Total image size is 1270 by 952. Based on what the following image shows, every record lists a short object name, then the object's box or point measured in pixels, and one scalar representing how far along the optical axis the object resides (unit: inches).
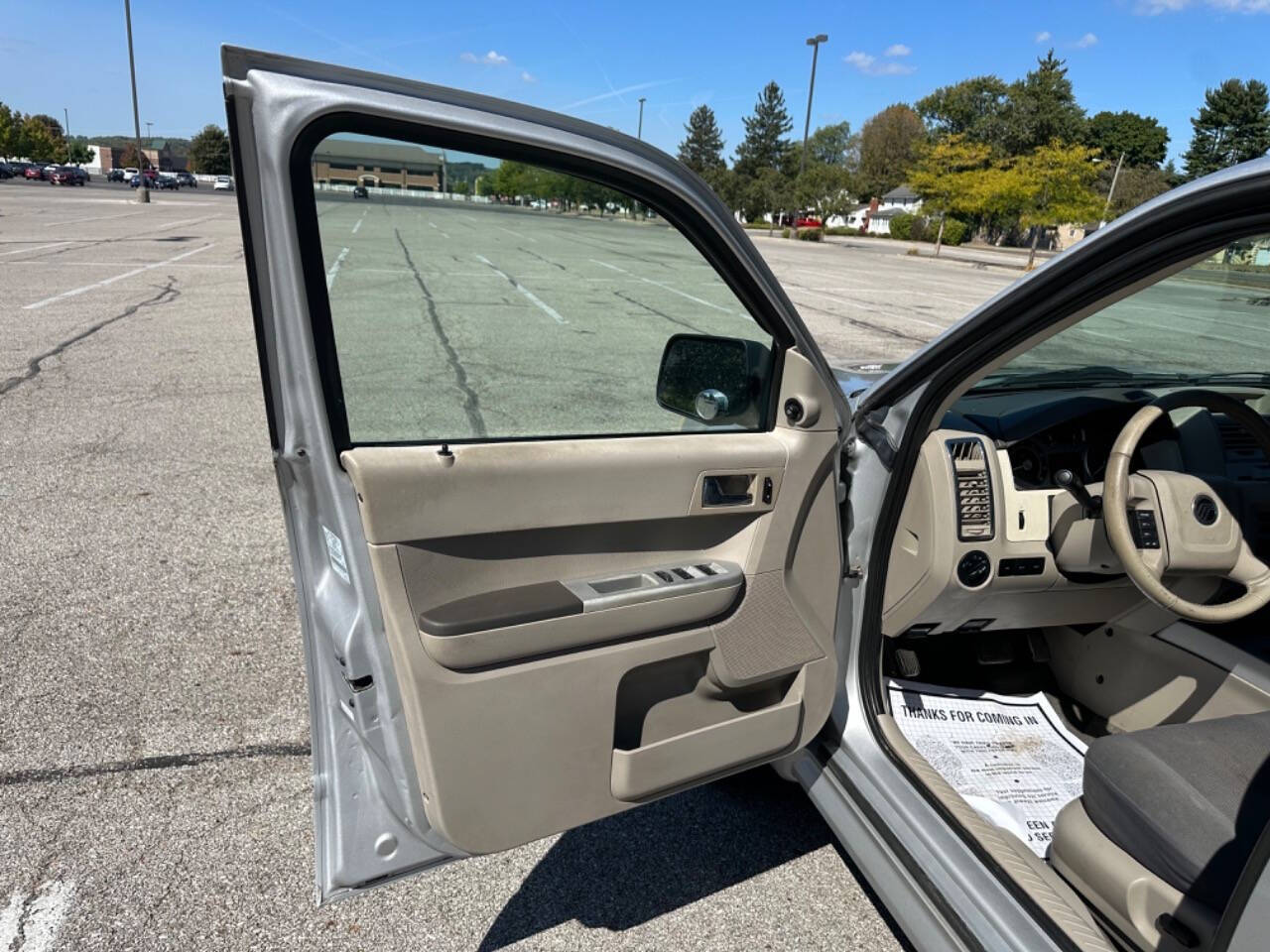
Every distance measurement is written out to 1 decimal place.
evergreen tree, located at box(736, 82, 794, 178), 3336.6
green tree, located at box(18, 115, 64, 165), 3663.9
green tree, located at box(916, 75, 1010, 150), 3011.8
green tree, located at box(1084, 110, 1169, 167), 3026.6
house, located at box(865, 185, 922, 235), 3308.6
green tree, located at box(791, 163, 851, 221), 1957.4
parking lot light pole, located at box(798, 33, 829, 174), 1626.5
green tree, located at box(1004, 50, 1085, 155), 2255.2
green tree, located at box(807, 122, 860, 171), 4173.7
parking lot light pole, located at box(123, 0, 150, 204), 1450.5
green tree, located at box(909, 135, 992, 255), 1402.6
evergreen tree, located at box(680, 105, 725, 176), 3363.7
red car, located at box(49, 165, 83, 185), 2410.2
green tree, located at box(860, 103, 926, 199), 3469.5
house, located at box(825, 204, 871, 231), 3362.2
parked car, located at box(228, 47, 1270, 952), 60.7
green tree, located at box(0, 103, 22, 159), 3373.5
